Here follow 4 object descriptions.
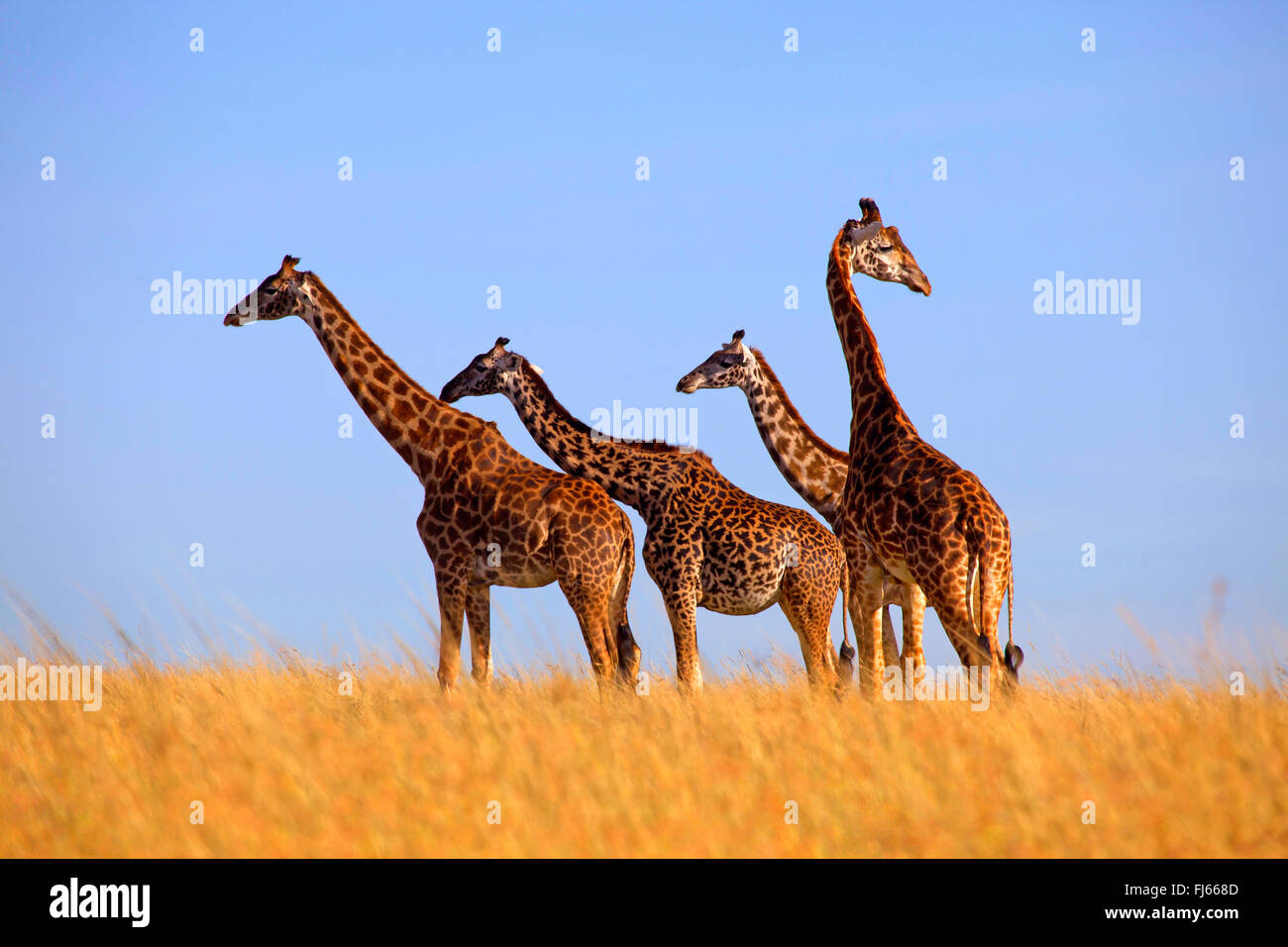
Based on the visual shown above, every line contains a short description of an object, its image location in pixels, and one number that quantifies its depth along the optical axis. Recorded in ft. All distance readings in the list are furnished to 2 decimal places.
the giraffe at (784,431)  46.16
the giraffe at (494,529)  38.55
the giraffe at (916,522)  36.55
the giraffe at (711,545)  39.55
